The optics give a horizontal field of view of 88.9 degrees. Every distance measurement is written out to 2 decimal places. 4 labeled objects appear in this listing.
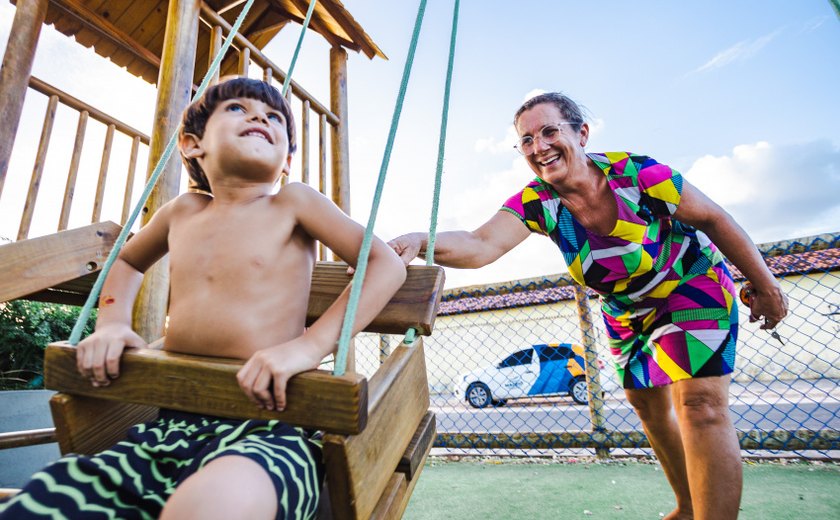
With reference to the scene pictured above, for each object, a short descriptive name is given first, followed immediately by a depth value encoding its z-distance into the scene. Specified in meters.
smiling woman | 1.39
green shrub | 3.51
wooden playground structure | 0.66
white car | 10.67
